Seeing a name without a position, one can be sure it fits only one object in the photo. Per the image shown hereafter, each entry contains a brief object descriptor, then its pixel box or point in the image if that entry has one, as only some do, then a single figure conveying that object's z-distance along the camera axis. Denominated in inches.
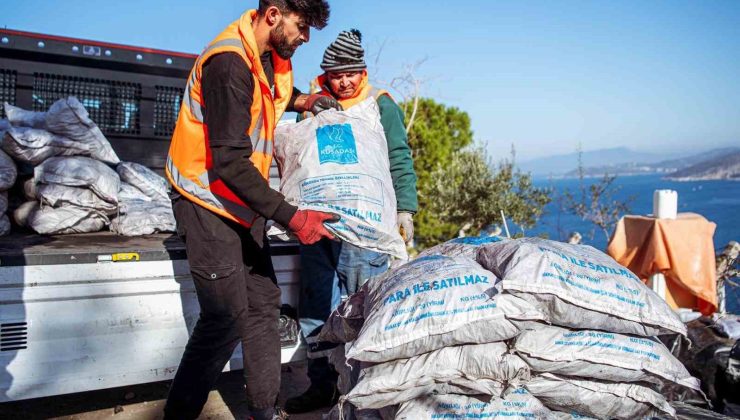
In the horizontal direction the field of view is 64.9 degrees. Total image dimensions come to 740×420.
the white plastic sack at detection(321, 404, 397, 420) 96.8
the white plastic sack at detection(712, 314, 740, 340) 135.4
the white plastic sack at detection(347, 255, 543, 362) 87.7
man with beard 94.7
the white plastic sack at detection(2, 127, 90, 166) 137.5
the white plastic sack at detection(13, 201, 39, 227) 136.6
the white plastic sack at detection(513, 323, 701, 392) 91.2
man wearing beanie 128.7
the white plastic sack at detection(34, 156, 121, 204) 138.2
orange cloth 177.0
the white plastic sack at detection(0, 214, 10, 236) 131.2
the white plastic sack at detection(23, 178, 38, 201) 138.9
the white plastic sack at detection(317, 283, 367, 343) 109.8
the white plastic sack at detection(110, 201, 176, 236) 141.3
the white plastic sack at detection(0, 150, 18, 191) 135.6
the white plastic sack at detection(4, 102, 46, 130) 148.9
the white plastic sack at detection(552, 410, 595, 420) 97.3
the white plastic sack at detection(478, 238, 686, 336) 89.0
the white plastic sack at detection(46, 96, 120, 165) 149.6
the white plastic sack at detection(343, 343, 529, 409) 89.9
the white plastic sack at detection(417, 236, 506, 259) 107.7
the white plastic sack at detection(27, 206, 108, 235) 131.7
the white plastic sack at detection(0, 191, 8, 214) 134.6
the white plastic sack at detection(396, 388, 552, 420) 90.2
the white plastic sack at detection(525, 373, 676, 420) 95.6
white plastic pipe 181.5
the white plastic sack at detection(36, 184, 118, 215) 134.6
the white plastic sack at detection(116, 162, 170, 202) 158.6
